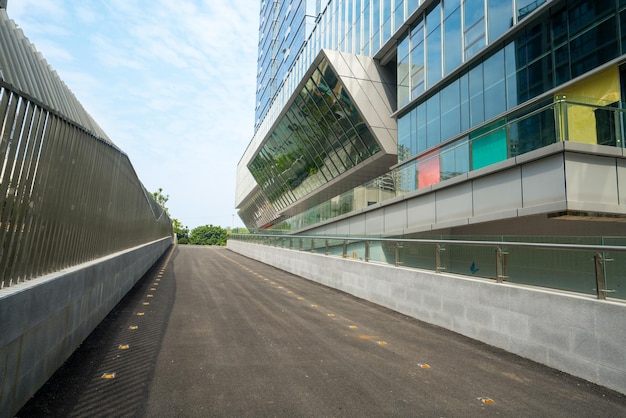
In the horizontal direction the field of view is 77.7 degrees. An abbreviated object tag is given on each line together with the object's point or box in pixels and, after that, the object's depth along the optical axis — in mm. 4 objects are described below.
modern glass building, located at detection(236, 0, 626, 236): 9594
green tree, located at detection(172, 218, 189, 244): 109406
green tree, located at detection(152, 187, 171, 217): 103112
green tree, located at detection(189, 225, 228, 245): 139375
